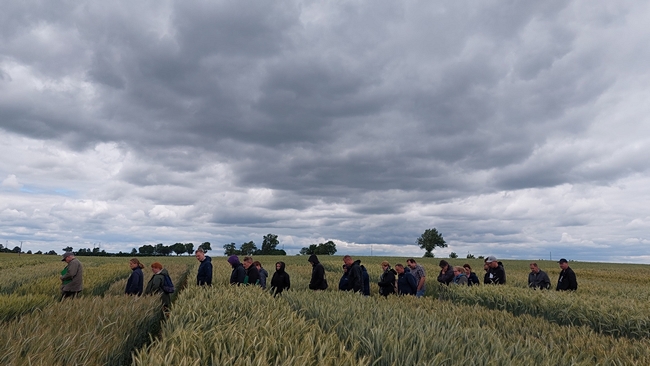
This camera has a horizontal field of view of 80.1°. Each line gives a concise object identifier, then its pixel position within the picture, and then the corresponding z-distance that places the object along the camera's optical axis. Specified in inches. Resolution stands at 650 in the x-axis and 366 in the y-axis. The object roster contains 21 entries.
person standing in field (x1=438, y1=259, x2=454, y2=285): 570.3
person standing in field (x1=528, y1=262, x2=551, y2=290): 548.1
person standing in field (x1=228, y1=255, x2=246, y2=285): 455.2
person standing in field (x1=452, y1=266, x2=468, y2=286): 551.8
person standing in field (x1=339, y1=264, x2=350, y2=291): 489.1
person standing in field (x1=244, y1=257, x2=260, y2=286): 476.0
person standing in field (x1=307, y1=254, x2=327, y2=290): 459.2
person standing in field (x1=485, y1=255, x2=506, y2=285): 570.9
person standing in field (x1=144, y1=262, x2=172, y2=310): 386.9
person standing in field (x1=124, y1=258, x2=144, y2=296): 419.8
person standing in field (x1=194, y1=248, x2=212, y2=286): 452.8
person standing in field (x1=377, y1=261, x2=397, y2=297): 465.4
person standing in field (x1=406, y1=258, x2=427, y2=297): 506.6
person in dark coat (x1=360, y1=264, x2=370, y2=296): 519.5
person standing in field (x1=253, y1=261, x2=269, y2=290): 528.4
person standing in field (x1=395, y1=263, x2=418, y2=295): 468.8
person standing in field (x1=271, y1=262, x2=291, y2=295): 460.1
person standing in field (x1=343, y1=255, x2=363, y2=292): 450.9
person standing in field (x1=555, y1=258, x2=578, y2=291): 518.3
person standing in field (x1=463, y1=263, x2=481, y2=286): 604.6
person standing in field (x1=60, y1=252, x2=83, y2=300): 419.5
